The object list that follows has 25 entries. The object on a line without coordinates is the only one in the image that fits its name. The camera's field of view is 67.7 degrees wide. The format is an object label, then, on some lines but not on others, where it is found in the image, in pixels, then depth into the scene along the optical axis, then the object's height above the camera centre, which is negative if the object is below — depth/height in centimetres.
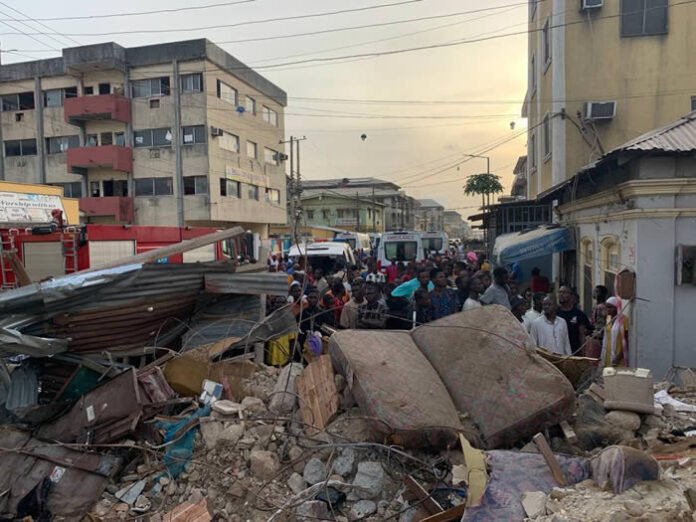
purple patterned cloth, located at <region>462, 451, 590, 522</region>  307 -157
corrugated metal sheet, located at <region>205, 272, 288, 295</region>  593 -53
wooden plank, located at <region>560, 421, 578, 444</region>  398 -156
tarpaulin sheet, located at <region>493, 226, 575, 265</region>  1099 -29
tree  5022 +486
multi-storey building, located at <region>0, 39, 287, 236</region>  3100 +691
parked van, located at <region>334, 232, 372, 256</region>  2703 -20
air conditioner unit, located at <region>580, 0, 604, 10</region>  1398 +612
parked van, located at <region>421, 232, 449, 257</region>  2028 -34
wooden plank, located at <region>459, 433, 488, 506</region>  320 -154
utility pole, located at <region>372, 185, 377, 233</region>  5569 +133
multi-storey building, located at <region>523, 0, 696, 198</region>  1411 +442
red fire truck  1105 -12
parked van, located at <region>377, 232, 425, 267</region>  1856 -46
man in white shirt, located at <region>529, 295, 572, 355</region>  608 -118
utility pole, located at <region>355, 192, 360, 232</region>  5156 +229
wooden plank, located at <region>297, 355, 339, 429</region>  449 -143
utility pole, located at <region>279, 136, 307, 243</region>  3133 +477
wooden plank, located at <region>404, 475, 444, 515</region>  347 -179
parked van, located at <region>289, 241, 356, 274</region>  1554 -60
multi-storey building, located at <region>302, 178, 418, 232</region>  6919 +590
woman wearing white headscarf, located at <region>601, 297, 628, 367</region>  645 -141
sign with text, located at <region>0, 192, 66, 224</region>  1284 +89
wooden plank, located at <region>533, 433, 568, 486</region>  329 -149
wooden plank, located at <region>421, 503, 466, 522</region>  327 -178
